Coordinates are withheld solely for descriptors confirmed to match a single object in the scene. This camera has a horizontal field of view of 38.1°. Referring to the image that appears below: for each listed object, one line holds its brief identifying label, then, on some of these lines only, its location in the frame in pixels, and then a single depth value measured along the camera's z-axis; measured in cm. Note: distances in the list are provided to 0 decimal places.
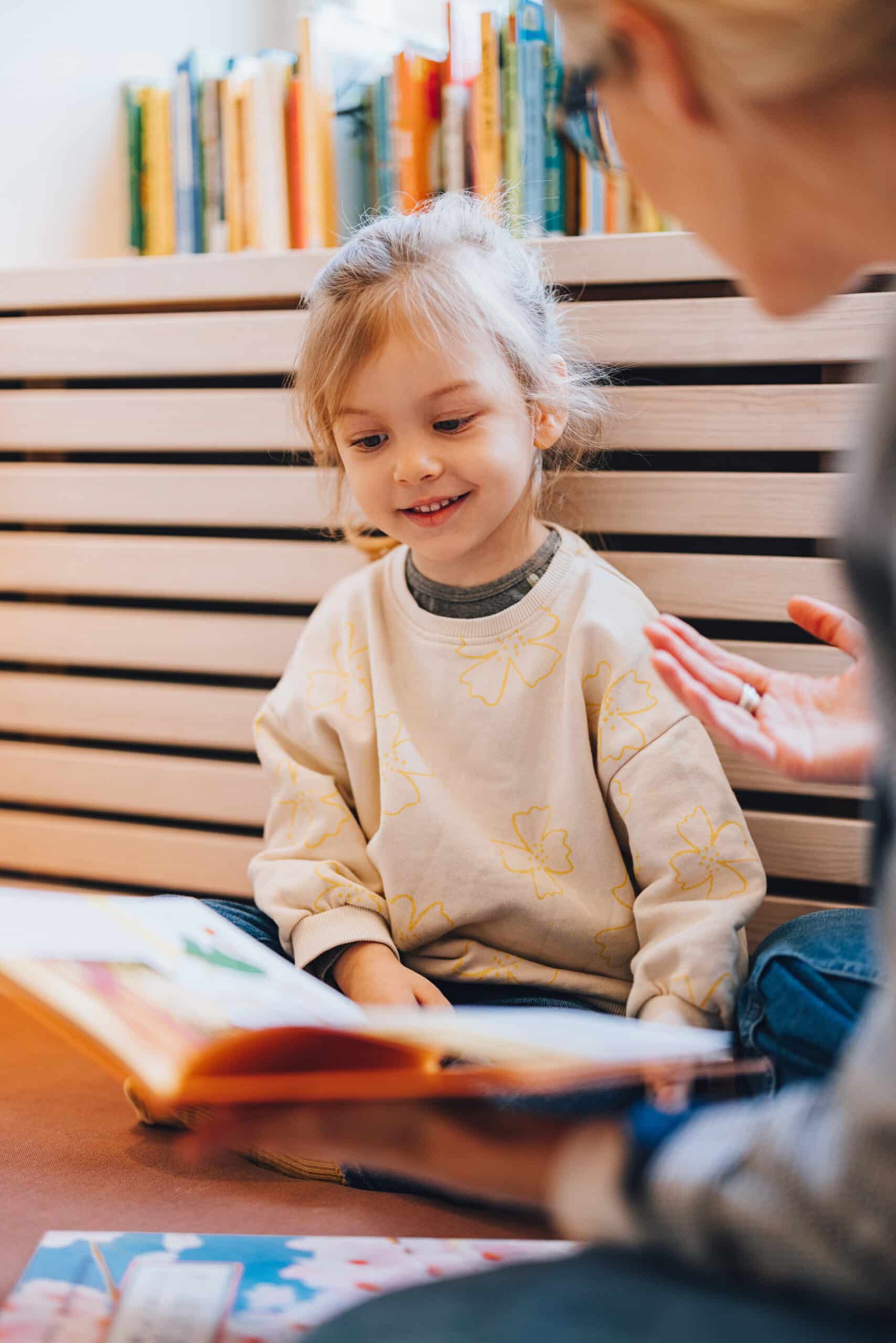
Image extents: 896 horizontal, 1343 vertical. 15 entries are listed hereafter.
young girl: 108
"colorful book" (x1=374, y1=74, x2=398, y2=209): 155
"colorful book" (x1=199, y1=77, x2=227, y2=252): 165
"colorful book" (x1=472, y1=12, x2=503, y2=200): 146
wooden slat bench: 122
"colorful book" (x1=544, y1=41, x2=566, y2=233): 144
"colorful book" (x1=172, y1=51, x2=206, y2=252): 168
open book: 57
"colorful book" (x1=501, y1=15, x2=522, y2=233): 145
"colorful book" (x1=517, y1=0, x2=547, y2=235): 144
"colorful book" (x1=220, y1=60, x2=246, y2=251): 163
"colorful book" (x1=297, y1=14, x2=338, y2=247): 158
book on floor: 78
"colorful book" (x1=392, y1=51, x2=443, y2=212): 153
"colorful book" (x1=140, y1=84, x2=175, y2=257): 172
